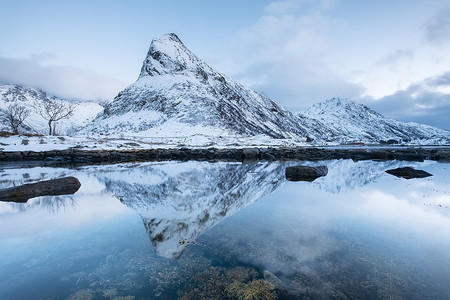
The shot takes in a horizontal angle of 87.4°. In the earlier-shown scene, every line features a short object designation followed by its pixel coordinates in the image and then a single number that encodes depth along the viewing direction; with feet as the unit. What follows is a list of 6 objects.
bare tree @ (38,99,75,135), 170.19
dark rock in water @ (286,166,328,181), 50.90
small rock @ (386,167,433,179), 53.01
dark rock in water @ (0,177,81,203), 31.58
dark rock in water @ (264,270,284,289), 12.94
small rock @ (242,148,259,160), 117.98
